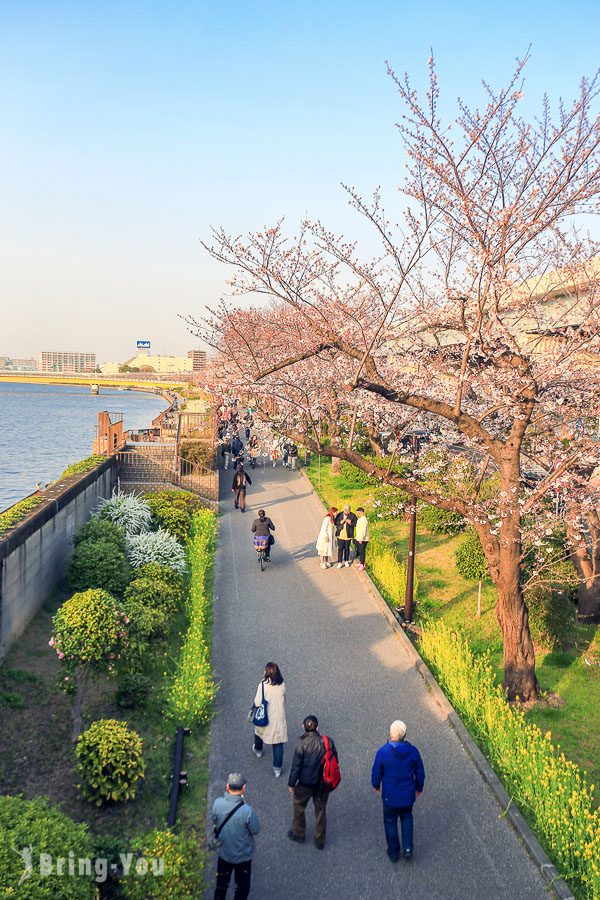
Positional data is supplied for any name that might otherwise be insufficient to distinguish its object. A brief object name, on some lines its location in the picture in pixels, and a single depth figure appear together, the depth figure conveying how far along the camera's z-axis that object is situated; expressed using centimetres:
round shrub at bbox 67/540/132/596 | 1216
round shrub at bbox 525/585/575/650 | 1119
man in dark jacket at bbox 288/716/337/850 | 599
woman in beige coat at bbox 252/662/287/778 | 712
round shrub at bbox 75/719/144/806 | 650
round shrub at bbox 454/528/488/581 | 1414
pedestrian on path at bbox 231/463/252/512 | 2057
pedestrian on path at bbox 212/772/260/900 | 518
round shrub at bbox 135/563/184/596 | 1203
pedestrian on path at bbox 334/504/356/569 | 1492
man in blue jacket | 586
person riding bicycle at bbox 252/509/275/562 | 1464
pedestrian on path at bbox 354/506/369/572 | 1492
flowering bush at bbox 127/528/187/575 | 1355
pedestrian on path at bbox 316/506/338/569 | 1474
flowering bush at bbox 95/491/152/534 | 1586
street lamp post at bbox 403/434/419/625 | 1182
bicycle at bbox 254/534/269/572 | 1462
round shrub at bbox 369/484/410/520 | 1906
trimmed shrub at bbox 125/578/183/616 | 1102
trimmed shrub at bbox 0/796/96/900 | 400
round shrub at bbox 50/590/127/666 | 757
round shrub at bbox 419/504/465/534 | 1789
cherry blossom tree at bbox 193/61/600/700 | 781
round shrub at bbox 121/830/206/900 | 490
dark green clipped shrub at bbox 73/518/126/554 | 1349
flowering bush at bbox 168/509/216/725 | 812
